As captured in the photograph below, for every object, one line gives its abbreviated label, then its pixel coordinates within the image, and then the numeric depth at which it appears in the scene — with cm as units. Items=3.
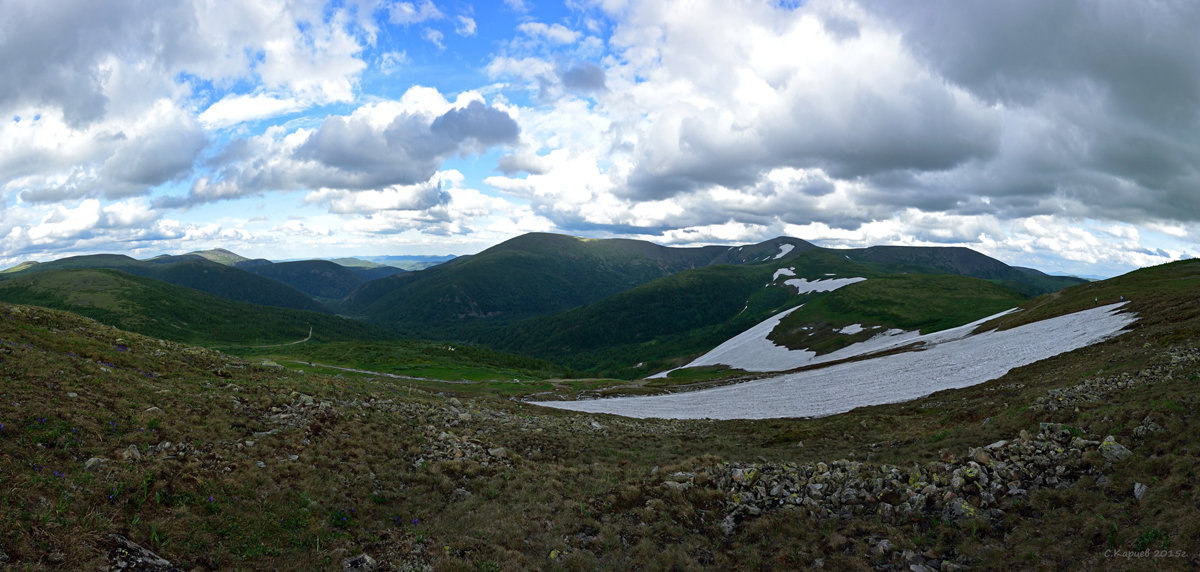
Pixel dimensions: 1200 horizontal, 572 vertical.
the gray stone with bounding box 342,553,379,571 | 1376
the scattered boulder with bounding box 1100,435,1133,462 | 1517
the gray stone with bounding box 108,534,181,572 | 1096
